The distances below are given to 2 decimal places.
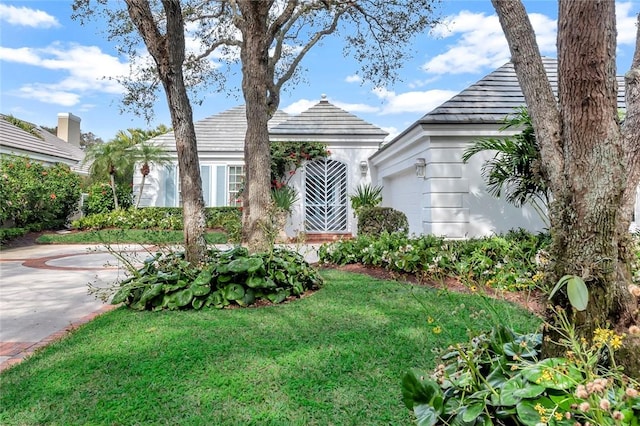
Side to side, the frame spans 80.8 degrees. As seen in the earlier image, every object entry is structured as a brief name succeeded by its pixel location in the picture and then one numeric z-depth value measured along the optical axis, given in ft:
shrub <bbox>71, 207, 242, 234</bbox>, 50.19
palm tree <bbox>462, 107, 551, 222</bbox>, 20.57
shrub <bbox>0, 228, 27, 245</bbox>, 40.24
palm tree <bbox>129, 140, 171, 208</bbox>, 53.11
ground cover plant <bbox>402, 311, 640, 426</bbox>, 4.83
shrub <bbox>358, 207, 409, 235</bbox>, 30.89
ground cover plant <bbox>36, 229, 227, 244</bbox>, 43.12
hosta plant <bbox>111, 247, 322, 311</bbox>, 15.87
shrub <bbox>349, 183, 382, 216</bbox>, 39.37
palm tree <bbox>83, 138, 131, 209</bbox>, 53.67
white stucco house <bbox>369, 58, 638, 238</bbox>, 26.35
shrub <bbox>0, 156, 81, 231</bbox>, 41.19
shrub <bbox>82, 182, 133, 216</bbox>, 56.49
